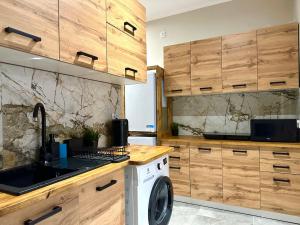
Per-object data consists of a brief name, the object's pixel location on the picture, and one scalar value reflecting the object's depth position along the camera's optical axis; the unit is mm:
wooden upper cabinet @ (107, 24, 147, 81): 1660
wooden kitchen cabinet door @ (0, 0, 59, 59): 976
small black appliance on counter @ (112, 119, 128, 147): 2129
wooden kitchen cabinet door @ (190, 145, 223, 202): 2689
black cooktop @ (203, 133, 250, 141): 2715
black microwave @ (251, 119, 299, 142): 2467
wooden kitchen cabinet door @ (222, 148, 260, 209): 2486
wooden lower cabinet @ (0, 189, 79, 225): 801
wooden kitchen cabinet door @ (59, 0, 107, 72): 1278
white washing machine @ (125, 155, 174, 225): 1532
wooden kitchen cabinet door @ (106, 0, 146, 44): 1673
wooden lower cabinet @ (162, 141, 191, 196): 2877
